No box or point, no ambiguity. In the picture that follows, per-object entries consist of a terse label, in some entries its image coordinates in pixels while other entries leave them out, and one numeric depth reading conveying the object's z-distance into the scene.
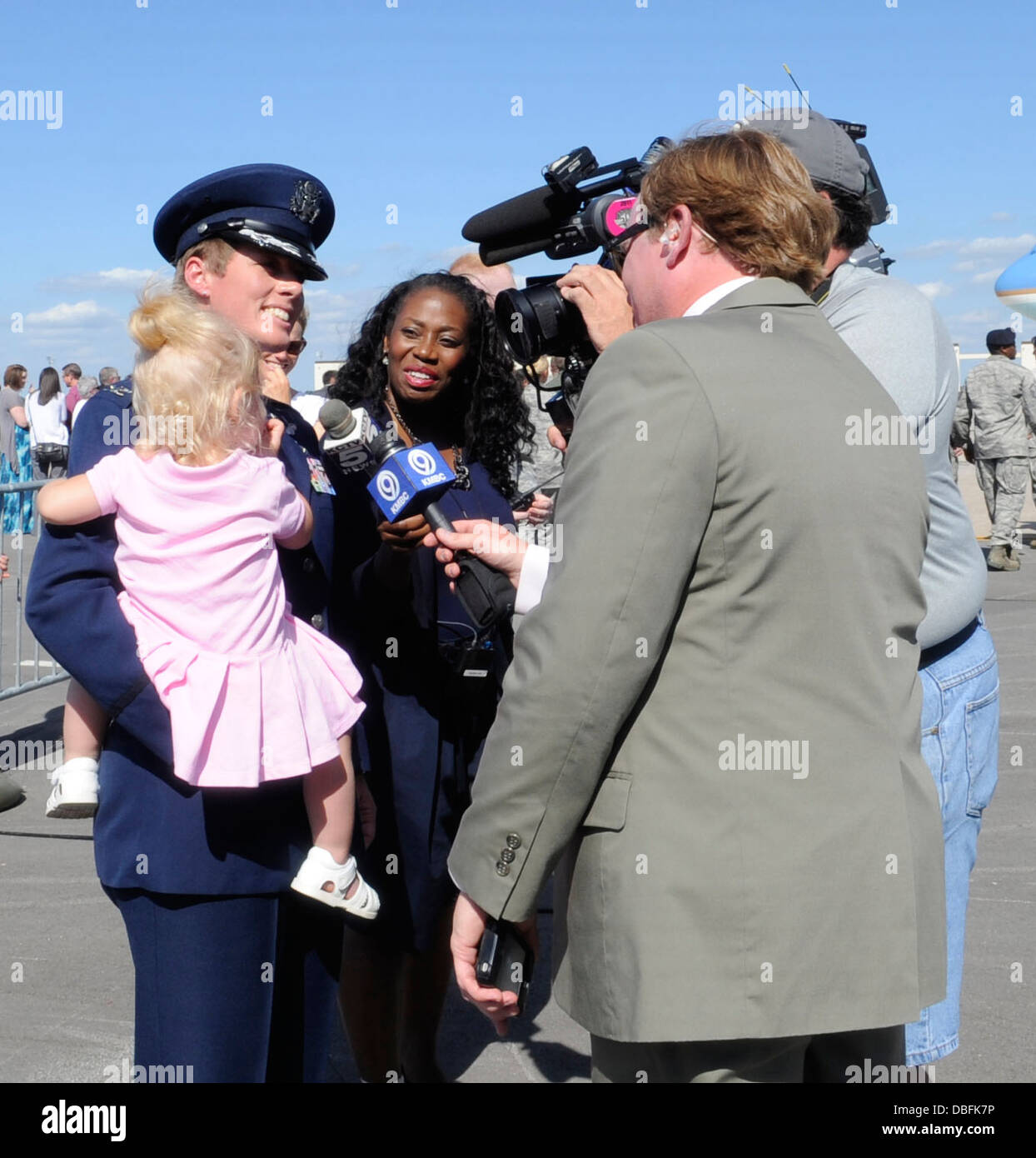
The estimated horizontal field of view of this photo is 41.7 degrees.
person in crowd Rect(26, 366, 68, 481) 17.22
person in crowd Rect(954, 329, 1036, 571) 13.01
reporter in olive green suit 1.75
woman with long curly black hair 3.18
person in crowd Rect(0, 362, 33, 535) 16.98
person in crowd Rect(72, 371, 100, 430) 19.89
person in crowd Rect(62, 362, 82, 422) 22.22
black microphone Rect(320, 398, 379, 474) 2.65
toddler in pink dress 2.13
